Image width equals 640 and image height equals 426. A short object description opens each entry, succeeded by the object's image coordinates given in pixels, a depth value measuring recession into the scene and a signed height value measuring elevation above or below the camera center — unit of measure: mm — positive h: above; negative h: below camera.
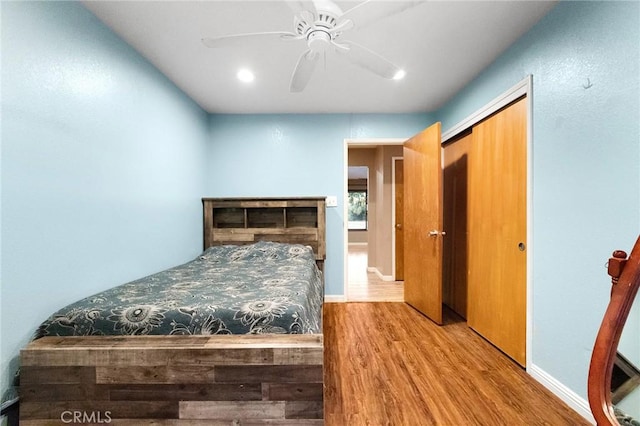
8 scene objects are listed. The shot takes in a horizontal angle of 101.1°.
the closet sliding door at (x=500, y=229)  1879 -166
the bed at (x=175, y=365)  1126 -657
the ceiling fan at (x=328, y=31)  1182 +902
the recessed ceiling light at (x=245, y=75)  2268 +1200
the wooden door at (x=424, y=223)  2580 -144
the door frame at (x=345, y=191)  3273 +235
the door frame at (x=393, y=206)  4473 +60
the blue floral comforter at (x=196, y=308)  1253 -485
